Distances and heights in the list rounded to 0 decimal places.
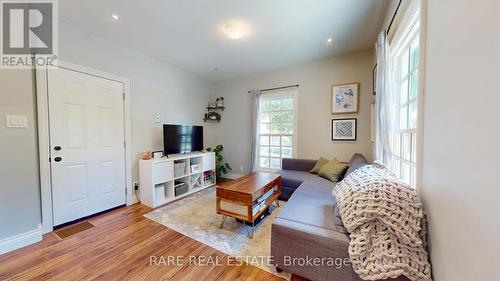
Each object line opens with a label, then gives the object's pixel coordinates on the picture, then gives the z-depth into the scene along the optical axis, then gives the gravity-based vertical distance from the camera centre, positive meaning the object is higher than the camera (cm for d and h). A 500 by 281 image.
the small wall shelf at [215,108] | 448 +74
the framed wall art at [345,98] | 306 +70
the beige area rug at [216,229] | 168 -114
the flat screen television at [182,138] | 315 -4
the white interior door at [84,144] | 213 -10
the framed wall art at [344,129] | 310 +12
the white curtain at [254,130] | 396 +14
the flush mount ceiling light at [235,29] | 223 +144
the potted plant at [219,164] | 431 -73
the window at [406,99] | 140 +34
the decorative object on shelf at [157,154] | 305 -32
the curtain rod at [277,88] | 366 +106
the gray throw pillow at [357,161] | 222 -36
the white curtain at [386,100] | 174 +37
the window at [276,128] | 373 +19
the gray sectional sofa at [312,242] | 119 -79
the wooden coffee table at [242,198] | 193 -73
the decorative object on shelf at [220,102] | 450 +90
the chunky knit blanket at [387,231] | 95 -58
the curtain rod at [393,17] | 148 +110
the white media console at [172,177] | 279 -73
